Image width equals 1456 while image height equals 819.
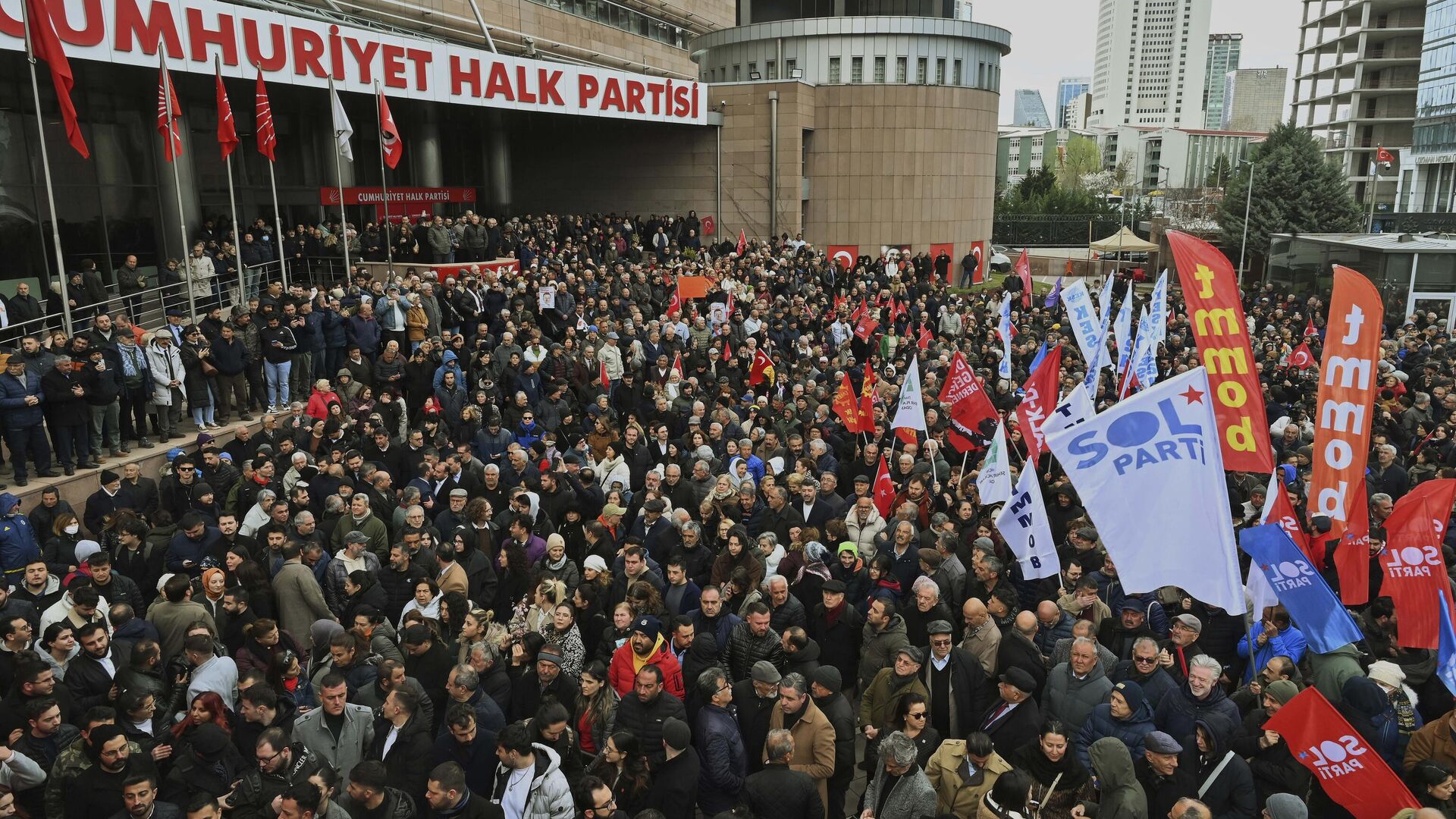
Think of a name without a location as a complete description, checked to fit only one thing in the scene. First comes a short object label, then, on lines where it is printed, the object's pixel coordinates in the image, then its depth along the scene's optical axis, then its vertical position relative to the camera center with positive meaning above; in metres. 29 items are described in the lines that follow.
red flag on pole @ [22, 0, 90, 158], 13.00 +1.54
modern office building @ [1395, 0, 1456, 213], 74.56 +3.61
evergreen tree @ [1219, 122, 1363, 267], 51.84 -1.04
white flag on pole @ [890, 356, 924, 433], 12.31 -2.63
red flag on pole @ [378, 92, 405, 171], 19.02 +0.80
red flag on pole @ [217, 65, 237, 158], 16.08 +0.89
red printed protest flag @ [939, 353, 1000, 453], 12.76 -2.71
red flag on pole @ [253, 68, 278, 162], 16.70 +0.92
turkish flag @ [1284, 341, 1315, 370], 17.09 -2.90
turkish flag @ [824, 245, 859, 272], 34.64 -2.67
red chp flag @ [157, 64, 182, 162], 14.82 +0.98
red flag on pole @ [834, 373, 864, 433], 13.48 -2.86
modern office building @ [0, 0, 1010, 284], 19.98 +1.87
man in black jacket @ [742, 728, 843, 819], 5.70 -3.24
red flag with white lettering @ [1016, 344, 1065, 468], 10.85 -2.26
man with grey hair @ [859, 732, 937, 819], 5.64 -3.21
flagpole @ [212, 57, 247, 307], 15.94 -1.38
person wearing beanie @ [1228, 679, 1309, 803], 5.78 -3.16
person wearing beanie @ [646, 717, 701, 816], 5.75 -3.21
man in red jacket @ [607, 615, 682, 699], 6.72 -3.05
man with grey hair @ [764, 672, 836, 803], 6.34 -3.27
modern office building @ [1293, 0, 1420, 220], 83.75 +7.57
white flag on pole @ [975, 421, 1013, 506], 9.82 -2.75
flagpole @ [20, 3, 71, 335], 12.70 -0.64
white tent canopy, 39.91 -2.47
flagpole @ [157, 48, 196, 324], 14.75 +0.55
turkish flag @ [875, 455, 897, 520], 10.99 -3.19
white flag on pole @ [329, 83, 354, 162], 18.28 +0.92
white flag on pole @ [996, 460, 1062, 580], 8.12 -2.70
